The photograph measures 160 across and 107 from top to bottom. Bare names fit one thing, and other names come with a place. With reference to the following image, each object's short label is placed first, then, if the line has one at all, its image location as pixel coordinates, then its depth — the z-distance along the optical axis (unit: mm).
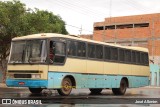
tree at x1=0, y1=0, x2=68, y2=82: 36719
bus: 18578
